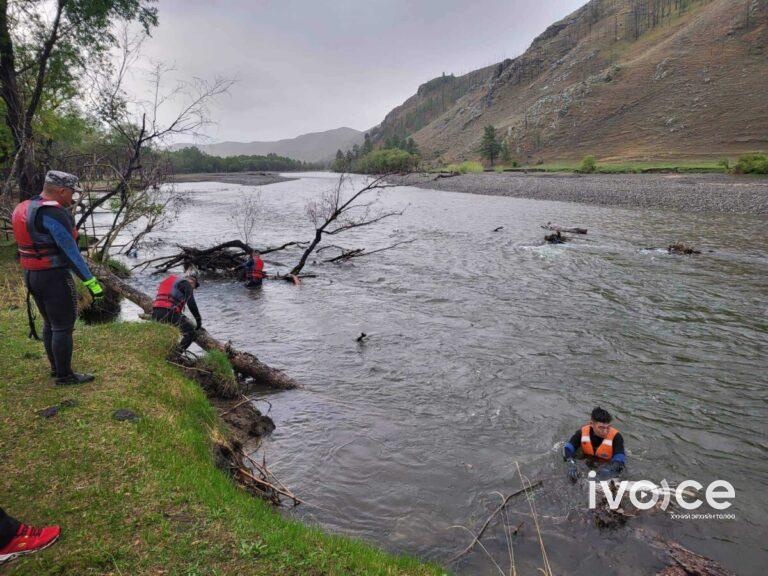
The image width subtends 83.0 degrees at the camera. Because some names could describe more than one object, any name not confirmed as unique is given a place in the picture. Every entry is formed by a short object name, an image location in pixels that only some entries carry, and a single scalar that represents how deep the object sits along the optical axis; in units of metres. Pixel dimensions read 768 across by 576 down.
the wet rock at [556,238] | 28.67
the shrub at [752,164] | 52.54
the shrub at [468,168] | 110.29
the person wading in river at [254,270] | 20.70
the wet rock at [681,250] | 23.66
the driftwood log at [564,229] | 30.59
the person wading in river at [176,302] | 11.31
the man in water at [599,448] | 7.75
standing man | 6.19
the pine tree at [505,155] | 126.00
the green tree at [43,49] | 16.98
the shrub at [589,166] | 80.15
